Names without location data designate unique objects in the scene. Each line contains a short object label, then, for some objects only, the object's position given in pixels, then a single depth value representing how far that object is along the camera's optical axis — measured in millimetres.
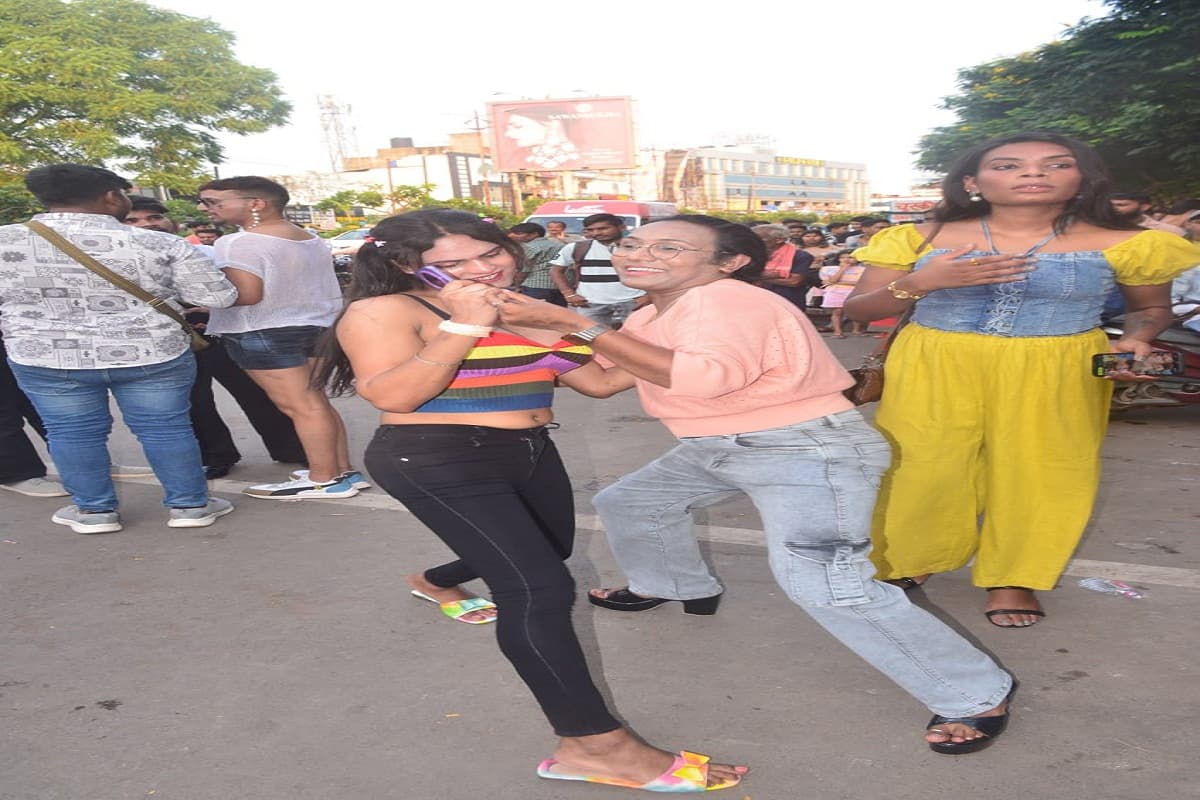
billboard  53344
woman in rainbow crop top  2178
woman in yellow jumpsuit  2801
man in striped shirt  8109
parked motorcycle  5719
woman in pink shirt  2152
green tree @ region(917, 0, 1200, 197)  13023
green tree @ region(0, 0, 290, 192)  29000
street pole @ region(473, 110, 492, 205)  61538
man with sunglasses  4434
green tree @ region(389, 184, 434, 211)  44362
